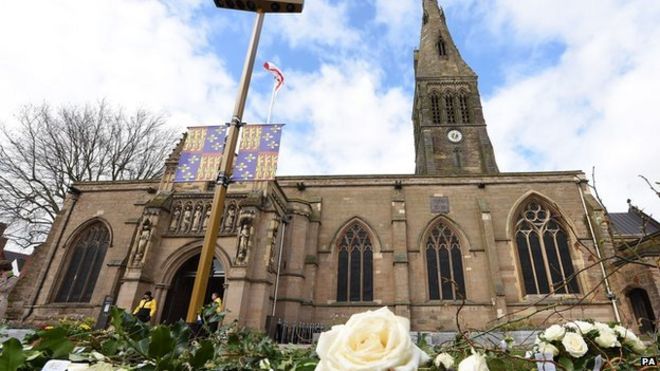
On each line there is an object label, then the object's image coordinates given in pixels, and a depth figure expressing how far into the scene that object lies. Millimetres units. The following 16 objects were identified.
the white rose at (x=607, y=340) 1832
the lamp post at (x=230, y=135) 4270
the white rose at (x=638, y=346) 1870
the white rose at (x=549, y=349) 1737
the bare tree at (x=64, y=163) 18688
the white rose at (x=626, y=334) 1900
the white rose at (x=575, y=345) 1662
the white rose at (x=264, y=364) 1444
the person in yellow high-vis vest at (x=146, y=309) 9250
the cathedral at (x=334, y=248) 13219
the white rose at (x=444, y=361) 1305
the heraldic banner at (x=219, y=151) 7152
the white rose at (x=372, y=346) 875
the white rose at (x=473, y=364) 1078
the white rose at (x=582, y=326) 1950
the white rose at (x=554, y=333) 1856
